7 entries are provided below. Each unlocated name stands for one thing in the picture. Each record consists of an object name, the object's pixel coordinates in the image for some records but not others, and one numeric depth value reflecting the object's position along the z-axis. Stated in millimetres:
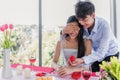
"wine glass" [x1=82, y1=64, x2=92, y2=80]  1581
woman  2141
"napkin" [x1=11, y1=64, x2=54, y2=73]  2021
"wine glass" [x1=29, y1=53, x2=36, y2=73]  2113
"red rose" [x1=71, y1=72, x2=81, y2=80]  1715
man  2016
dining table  1784
